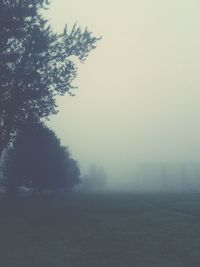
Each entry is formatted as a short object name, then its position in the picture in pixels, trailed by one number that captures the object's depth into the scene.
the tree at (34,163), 42.56
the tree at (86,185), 121.42
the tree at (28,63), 17.54
